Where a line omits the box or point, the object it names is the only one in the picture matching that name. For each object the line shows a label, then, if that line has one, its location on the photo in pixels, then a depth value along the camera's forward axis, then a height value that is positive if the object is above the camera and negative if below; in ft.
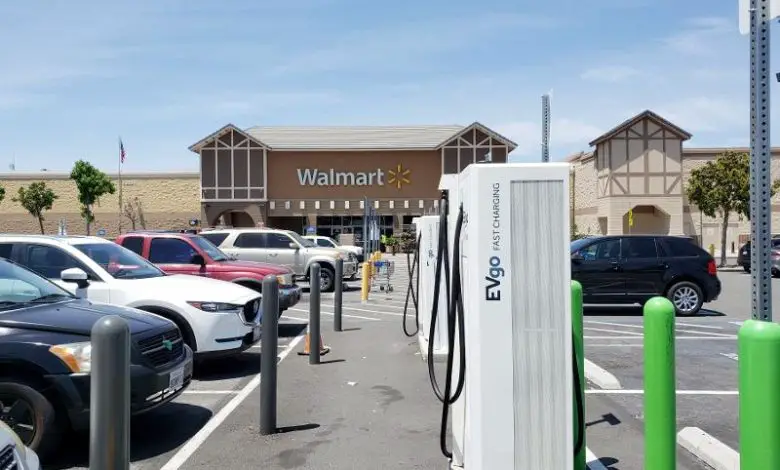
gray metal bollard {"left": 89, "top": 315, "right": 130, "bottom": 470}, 11.17 -2.58
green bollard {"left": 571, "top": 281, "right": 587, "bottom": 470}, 17.19 -2.10
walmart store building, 166.30 +14.46
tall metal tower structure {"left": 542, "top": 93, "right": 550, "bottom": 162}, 20.57 +3.21
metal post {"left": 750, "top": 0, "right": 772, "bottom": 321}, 13.21 +1.28
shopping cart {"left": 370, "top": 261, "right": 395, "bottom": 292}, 67.72 -3.42
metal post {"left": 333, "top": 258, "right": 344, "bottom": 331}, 40.52 -3.60
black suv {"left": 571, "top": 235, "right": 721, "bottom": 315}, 49.93 -2.92
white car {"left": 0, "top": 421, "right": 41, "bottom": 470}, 10.88 -3.34
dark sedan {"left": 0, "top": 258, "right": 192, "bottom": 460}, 17.54 -3.36
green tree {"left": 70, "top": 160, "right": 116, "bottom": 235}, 170.40 +12.62
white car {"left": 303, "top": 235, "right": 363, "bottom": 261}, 102.00 -0.79
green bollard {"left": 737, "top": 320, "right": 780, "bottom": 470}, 11.10 -2.42
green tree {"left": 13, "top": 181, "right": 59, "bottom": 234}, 172.96 +9.31
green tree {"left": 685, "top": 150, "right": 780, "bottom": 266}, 115.34 +7.89
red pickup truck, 42.27 -1.35
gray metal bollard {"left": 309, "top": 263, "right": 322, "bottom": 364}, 30.07 -3.33
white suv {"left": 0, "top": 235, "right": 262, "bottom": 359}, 27.86 -2.17
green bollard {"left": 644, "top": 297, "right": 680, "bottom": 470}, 13.80 -2.94
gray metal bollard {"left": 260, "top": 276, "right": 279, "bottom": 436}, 20.48 -3.50
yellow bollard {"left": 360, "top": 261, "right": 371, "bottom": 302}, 59.36 -3.83
